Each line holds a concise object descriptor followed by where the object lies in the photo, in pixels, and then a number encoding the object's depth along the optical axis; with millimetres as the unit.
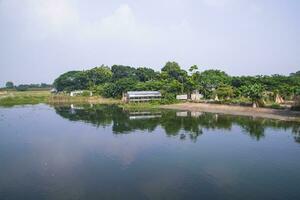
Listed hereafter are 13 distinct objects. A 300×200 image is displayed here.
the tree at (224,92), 55391
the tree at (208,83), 61972
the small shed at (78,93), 82669
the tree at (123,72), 91515
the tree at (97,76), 91006
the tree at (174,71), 69748
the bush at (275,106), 41659
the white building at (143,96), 62430
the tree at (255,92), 42284
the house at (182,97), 63380
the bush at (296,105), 37884
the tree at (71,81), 91886
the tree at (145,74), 84383
